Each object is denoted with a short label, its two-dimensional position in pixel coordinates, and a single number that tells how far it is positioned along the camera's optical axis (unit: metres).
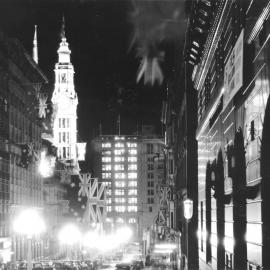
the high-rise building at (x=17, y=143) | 72.81
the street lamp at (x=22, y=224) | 76.44
